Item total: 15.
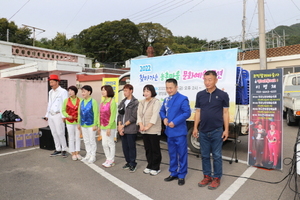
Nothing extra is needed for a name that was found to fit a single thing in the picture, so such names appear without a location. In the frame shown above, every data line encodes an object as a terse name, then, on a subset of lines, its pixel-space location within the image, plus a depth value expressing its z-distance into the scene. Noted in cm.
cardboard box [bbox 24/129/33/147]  704
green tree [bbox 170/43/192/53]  4700
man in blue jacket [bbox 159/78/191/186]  405
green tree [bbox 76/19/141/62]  4500
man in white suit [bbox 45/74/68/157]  584
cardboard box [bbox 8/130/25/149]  681
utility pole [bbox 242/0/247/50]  2826
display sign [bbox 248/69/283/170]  457
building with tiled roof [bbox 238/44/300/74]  1617
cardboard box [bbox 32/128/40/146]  720
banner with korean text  547
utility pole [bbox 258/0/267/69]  1105
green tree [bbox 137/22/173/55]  4862
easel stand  539
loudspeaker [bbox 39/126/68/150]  658
